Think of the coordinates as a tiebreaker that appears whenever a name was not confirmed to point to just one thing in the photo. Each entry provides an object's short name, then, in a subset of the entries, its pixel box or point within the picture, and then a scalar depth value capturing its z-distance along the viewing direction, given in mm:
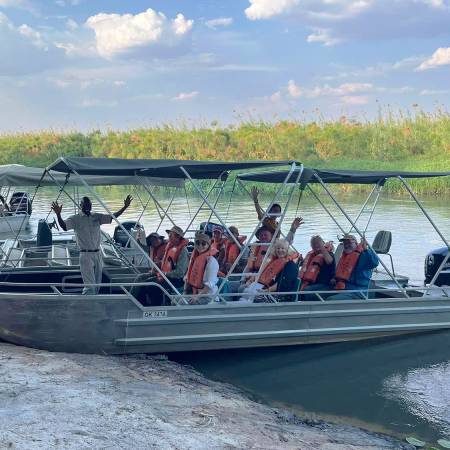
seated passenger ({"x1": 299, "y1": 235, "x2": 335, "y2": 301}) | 9438
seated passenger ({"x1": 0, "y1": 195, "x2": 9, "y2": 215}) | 16778
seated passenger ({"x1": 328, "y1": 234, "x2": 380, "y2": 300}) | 9188
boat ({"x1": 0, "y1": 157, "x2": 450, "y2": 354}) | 8203
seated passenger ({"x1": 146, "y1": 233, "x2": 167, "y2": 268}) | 10422
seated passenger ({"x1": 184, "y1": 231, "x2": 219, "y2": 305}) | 8578
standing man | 8781
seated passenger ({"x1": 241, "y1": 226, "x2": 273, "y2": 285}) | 9797
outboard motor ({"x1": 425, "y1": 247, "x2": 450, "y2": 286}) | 10023
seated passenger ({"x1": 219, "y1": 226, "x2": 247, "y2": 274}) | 10677
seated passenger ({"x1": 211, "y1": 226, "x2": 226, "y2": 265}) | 10959
